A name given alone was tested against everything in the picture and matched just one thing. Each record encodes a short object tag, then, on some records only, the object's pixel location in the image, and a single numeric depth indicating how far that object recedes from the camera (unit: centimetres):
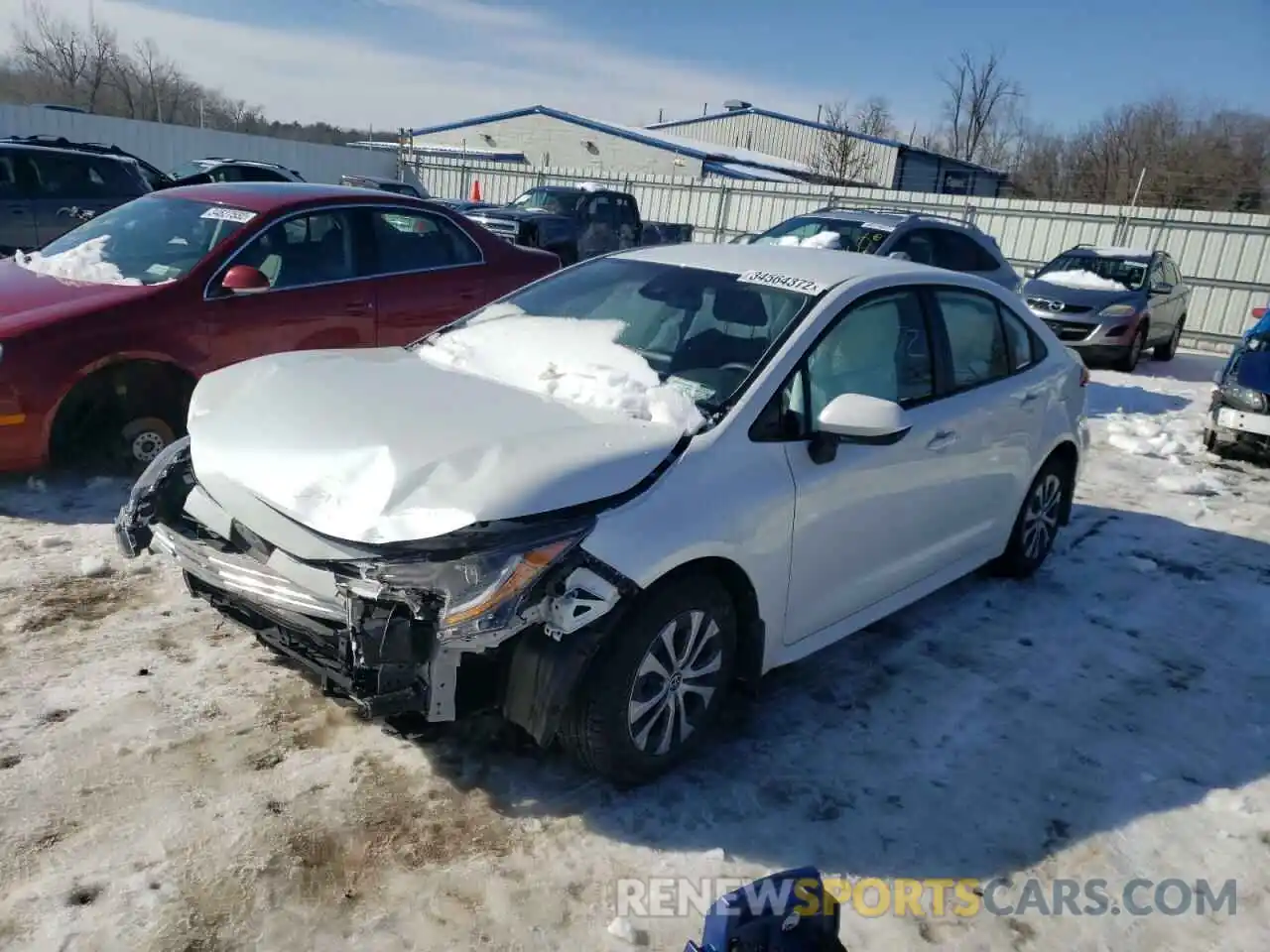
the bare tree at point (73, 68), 4978
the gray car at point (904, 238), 1036
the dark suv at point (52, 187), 1089
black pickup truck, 1566
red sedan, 500
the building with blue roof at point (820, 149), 4434
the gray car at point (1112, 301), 1271
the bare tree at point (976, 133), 5853
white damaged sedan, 266
